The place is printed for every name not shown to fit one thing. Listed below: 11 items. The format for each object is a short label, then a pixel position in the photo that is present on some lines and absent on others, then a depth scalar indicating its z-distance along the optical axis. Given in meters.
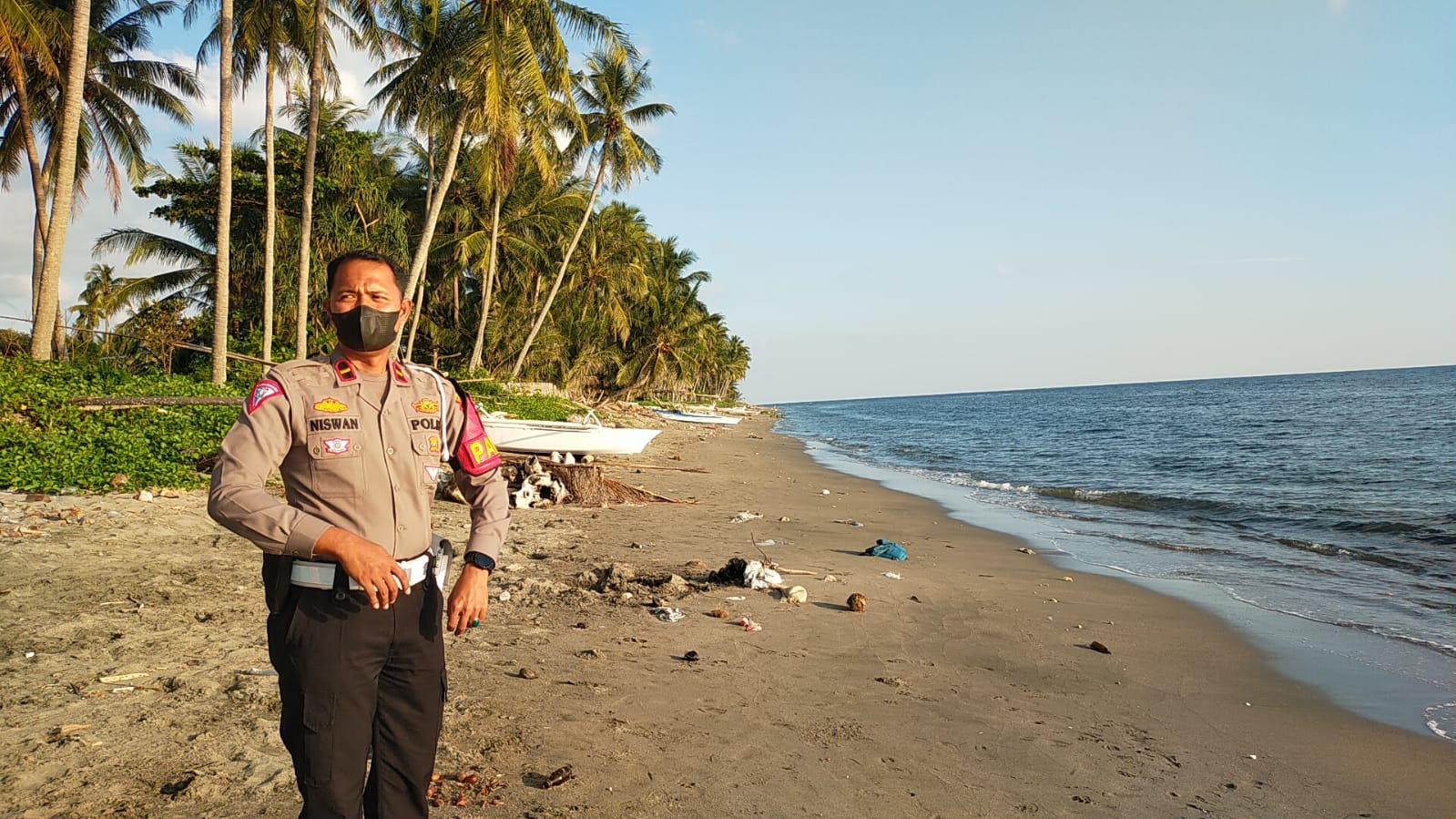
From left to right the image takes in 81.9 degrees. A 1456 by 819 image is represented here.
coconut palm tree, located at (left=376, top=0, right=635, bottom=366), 17.52
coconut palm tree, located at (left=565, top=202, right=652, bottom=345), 37.53
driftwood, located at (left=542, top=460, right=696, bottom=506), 12.10
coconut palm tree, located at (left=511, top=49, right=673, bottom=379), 29.92
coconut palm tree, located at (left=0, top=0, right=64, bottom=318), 13.66
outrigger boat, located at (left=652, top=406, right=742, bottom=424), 44.03
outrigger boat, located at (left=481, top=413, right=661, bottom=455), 14.58
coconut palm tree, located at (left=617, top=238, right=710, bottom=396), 46.06
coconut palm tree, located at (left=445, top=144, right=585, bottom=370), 28.64
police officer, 2.09
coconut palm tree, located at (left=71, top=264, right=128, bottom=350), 23.77
